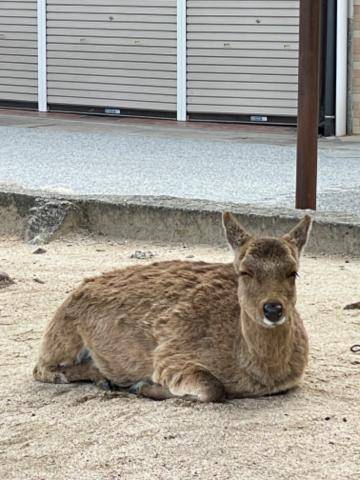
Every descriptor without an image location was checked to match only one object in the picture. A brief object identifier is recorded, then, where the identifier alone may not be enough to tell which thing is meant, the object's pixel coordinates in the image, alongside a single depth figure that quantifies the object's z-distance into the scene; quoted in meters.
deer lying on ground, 5.48
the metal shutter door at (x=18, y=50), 18.59
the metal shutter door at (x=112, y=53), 17.17
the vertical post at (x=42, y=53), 18.31
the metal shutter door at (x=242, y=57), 15.91
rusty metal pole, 9.50
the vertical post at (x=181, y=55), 16.84
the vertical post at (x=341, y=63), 15.12
